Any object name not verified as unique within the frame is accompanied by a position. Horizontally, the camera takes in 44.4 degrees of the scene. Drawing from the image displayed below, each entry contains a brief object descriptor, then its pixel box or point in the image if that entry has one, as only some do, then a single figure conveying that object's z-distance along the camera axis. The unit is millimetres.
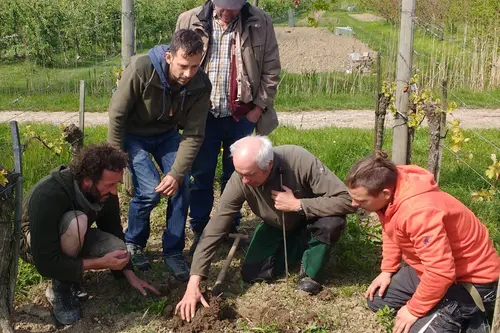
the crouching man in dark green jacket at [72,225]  3695
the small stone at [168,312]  4000
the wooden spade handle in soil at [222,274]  4258
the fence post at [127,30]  5676
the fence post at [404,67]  5016
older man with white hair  3867
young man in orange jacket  3332
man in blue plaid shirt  4672
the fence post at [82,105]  5652
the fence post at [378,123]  5559
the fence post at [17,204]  3715
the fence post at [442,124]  4824
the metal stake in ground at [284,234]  4163
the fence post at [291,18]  24341
